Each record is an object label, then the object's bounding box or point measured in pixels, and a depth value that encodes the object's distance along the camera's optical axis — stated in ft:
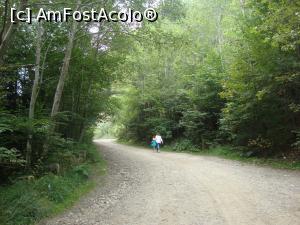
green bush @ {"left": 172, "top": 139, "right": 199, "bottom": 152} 68.76
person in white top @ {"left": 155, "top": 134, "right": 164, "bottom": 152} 71.10
